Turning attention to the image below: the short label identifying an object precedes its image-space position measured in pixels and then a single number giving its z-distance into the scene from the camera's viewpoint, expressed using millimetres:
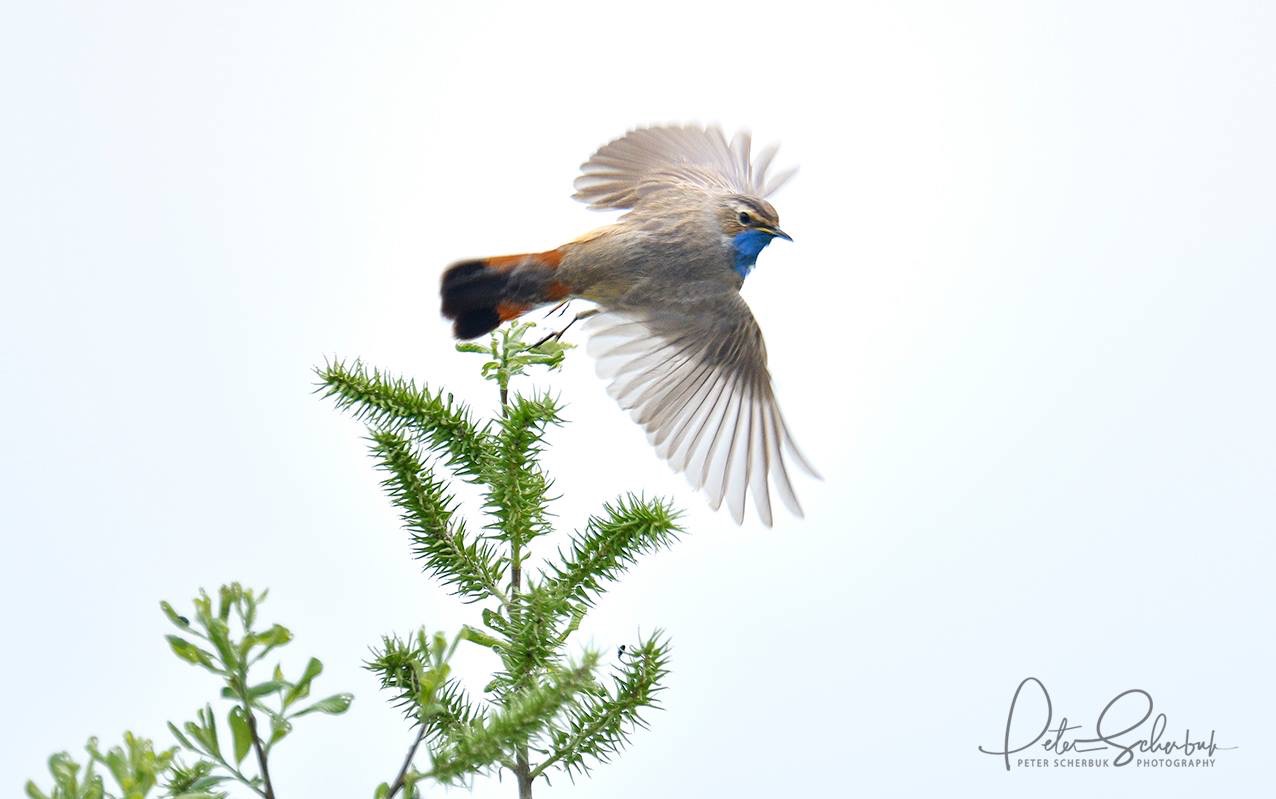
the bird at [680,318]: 8203
